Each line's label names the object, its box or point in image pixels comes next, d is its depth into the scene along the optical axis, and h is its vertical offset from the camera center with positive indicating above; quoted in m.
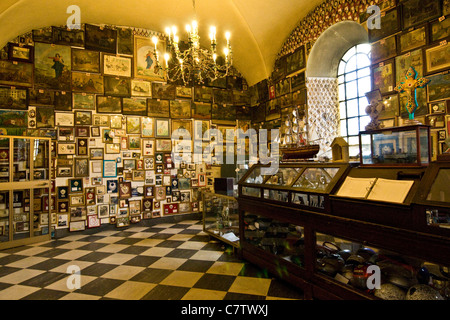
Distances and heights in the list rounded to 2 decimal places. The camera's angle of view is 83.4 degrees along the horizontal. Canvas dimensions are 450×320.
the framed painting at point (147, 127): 6.05 +0.92
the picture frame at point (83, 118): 5.45 +1.05
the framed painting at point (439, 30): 3.02 +1.59
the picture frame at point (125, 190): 5.78 -0.56
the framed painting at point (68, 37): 5.34 +2.80
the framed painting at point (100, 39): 5.59 +2.87
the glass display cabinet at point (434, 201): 1.56 -0.26
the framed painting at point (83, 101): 5.46 +1.43
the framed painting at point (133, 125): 5.91 +0.95
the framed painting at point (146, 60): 6.03 +2.53
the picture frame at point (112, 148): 5.68 +0.40
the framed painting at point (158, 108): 6.14 +1.40
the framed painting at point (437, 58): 3.03 +1.25
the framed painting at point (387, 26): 3.52 +1.94
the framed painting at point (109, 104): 5.66 +1.39
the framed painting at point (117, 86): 5.73 +1.83
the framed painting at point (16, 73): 4.93 +1.88
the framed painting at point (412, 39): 3.25 +1.61
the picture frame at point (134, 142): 5.90 +0.55
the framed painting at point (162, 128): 6.21 +0.91
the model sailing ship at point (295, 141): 2.99 +0.28
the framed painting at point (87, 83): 5.48 +1.84
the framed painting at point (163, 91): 6.21 +1.84
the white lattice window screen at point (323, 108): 4.97 +1.07
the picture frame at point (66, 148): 5.30 +0.38
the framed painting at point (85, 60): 5.48 +2.33
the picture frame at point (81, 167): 5.41 -0.02
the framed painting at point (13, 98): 4.91 +1.37
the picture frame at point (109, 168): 5.64 -0.06
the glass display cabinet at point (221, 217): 4.09 -0.97
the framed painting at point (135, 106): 5.88 +1.40
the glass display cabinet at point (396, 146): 1.96 +0.11
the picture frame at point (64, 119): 5.31 +1.01
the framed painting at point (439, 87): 3.04 +0.89
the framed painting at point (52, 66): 5.19 +2.11
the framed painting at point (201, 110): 6.68 +1.43
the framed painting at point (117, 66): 5.73 +2.31
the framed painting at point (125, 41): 5.86 +2.91
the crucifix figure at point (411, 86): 2.09 +0.63
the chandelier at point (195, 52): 3.49 +1.67
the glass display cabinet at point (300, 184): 2.38 -0.24
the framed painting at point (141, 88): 5.98 +1.85
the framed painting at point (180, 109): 6.41 +1.42
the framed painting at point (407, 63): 3.30 +1.31
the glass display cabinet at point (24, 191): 4.60 -0.44
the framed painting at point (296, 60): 5.12 +2.14
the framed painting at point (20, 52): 4.98 +2.30
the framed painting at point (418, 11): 3.12 +1.90
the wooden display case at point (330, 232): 1.72 -0.59
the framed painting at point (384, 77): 3.62 +1.23
